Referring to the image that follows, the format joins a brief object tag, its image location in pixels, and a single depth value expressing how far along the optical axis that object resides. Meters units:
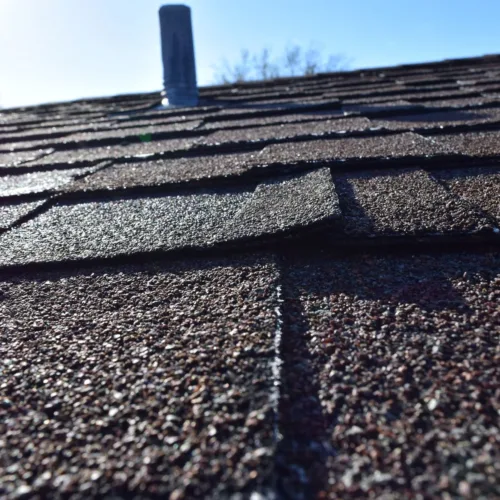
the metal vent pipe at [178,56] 1.14
